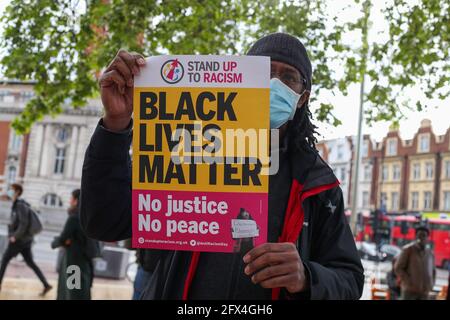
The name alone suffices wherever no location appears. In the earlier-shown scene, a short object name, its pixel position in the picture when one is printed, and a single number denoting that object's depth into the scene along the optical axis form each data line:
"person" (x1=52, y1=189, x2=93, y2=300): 7.27
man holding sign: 1.80
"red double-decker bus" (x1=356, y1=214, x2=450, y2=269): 20.78
